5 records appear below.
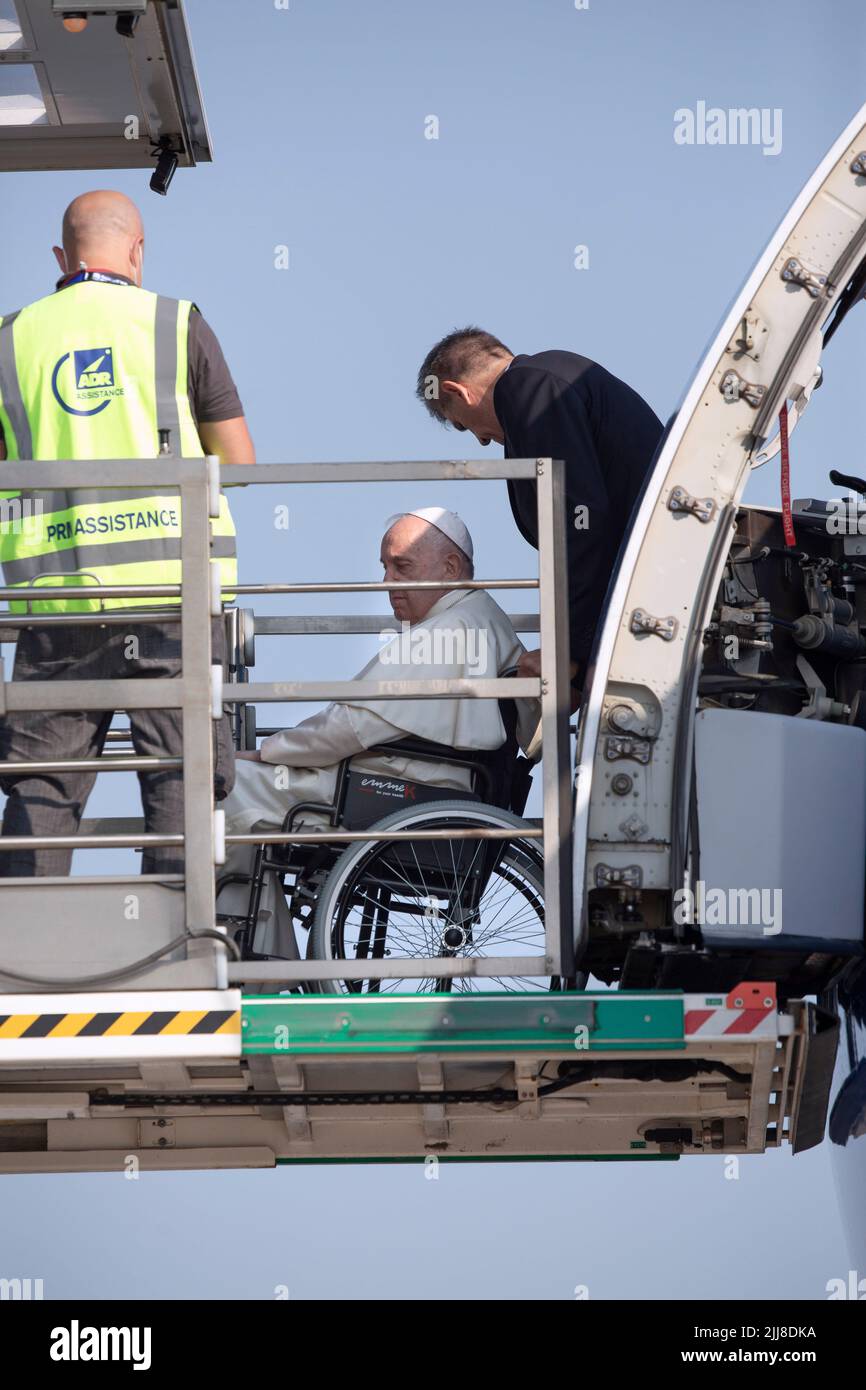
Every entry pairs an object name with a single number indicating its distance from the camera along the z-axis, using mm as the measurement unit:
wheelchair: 11000
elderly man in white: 11461
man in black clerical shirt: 10961
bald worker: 10125
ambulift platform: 9312
